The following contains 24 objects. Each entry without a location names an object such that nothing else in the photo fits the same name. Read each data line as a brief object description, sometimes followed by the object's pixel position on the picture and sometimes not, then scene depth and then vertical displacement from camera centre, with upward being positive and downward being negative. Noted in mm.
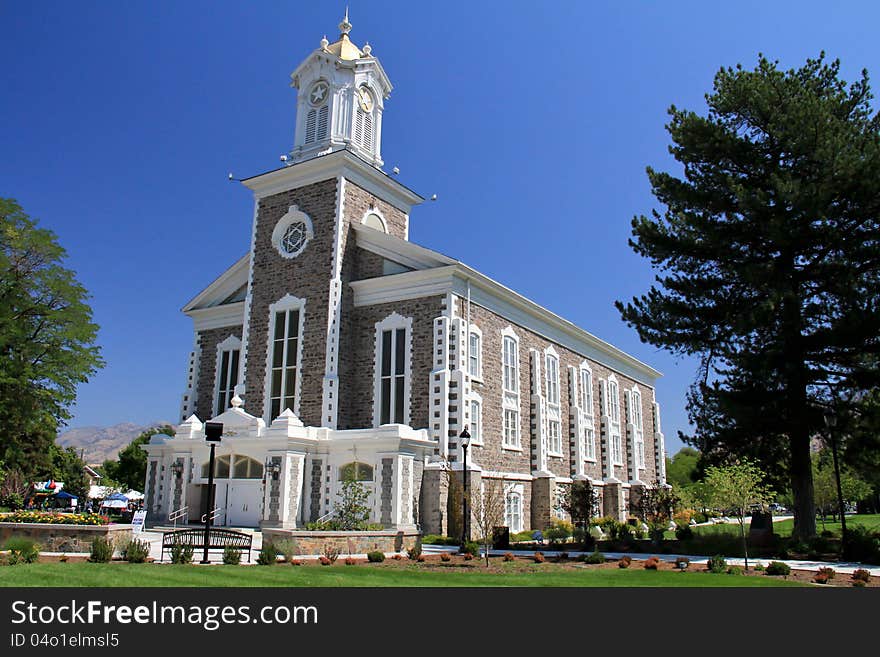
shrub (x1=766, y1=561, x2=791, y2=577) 15711 -1443
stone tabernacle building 27031 +5975
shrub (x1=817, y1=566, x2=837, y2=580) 14827 -1428
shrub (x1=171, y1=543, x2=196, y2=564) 15469 -1170
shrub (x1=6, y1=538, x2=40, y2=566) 14578 -1144
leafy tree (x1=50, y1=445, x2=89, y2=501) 73144 +3010
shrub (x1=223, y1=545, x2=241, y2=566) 15930 -1281
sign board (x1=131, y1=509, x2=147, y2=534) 23842 -785
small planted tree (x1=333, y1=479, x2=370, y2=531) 24000 -298
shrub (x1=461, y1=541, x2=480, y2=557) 20377 -1373
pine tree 22500 +8060
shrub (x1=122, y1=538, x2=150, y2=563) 15470 -1174
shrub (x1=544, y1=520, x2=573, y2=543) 25644 -1161
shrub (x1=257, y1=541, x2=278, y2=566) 16359 -1296
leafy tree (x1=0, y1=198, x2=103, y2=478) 33281 +7698
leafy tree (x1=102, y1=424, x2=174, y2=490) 64875 +2800
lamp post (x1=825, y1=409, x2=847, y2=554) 20625 +2007
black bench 17500 -999
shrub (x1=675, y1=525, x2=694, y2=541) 25933 -1173
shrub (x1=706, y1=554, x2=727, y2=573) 16422 -1431
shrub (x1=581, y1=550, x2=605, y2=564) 18469 -1447
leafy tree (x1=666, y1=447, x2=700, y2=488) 64750 +3111
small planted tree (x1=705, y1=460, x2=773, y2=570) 18406 +349
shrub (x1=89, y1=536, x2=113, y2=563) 15484 -1155
